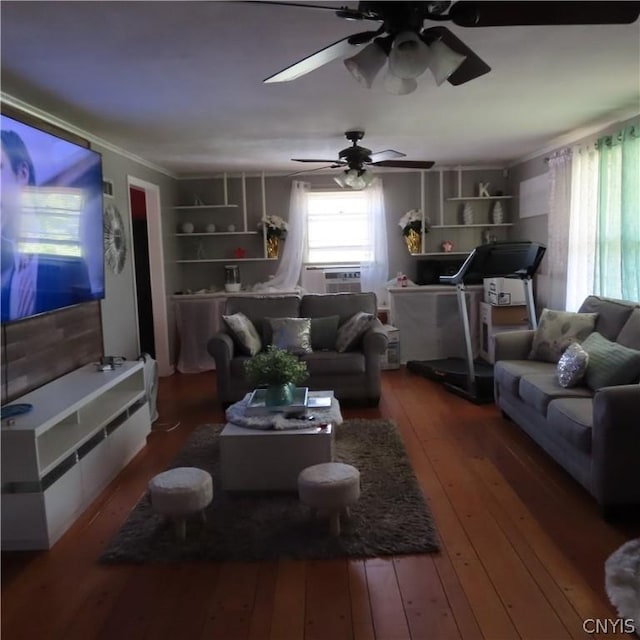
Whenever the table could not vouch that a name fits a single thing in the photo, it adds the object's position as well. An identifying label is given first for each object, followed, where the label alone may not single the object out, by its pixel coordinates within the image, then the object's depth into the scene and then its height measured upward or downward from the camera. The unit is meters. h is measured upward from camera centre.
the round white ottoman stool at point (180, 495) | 2.62 -1.05
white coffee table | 3.11 -1.03
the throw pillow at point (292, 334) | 4.84 -0.55
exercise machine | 4.56 -0.04
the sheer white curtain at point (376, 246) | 6.71 +0.29
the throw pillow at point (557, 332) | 4.00 -0.49
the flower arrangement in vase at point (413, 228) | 6.66 +0.50
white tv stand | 2.57 -0.93
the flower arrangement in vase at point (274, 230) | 6.67 +0.51
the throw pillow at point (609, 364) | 3.21 -0.59
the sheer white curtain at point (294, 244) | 6.75 +0.34
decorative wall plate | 4.47 +0.30
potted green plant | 3.33 -0.61
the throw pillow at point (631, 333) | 3.47 -0.44
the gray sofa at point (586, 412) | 2.69 -0.83
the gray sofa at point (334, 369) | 4.68 -0.82
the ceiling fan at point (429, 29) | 1.73 +0.80
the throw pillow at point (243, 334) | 4.83 -0.54
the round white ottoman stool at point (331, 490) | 2.61 -1.04
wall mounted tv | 2.87 +0.33
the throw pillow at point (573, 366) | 3.47 -0.64
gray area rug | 2.55 -1.27
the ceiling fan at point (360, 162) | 4.48 +0.92
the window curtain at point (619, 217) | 3.99 +0.36
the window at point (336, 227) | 6.86 +0.54
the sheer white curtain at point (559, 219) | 5.05 +0.44
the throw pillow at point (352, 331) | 4.82 -0.53
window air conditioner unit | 6.72 -0.11
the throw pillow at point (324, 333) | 5.06 -0.57
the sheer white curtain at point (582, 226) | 4.60 +0.34
